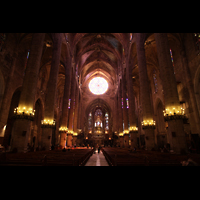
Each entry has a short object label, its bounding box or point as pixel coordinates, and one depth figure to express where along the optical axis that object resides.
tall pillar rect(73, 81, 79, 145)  32.77
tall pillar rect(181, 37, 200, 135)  16.25
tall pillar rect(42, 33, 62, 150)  15.67
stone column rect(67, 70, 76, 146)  26.49
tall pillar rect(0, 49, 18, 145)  16.47
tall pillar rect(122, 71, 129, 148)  27.35
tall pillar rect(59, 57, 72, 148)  22.14
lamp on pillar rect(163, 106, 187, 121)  11.21
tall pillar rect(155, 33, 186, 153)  10.99
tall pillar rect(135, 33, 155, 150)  15.32
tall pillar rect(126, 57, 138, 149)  21.31
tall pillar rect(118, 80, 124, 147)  32.02
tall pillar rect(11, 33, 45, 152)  11.34
